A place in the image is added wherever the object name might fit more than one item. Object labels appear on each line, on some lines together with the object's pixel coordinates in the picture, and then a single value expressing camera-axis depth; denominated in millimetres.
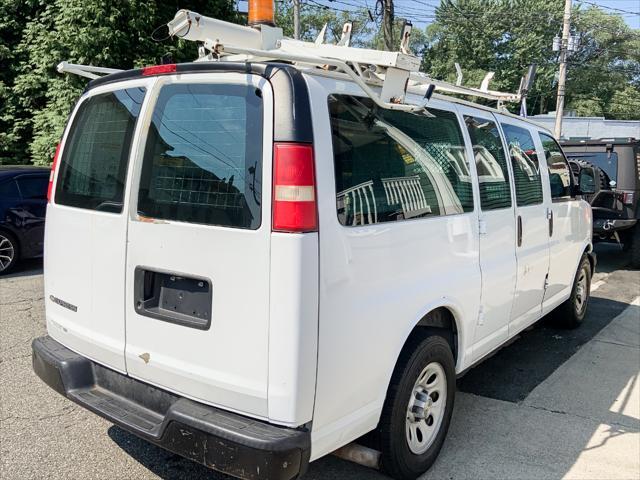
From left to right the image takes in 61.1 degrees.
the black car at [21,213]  7825
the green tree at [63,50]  10531
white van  2184
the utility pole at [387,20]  14211
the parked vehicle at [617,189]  9094
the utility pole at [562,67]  24675
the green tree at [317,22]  37828
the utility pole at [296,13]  18828
